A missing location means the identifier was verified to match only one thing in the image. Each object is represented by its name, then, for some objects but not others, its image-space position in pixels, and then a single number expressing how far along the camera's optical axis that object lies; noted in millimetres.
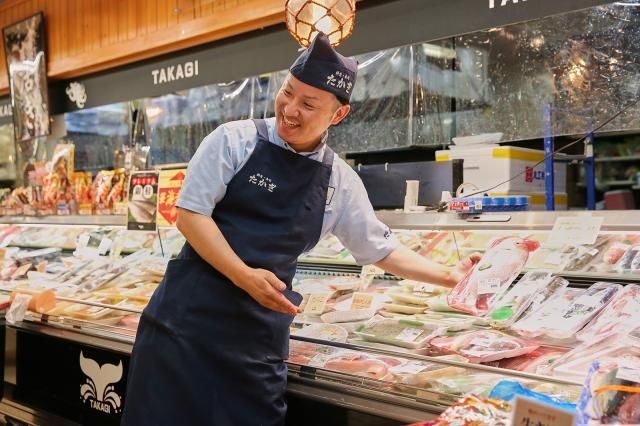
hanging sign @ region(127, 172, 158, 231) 3305
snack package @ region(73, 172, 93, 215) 4840
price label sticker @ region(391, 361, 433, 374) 2082
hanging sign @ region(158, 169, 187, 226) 3195
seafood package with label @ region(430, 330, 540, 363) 2131
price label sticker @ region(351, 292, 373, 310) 2809
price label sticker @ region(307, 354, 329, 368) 2275
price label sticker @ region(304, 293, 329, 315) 2691
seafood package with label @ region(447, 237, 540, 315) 2434
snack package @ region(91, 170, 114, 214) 4742
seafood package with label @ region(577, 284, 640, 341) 2180
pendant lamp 3637
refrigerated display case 2033
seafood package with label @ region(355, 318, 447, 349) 2357
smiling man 2080
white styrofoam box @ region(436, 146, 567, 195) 4273
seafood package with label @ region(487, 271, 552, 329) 2428
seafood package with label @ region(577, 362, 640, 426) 1367
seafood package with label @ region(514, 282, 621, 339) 2279
